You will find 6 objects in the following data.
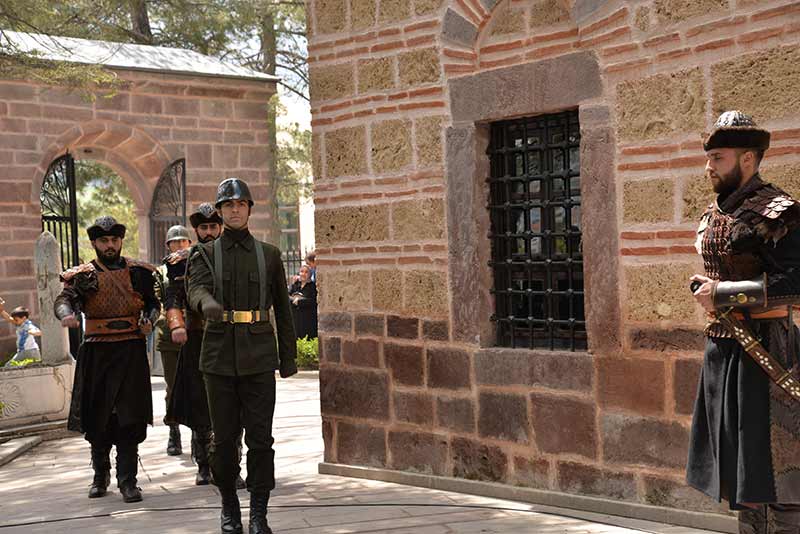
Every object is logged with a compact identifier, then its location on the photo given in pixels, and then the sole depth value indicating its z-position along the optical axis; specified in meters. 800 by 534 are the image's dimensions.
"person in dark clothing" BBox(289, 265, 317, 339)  16.11
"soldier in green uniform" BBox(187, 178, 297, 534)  6.11
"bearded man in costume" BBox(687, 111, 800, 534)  4.37
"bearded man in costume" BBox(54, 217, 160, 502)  7.50
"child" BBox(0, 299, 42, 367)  13.36
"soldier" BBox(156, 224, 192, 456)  7.87
